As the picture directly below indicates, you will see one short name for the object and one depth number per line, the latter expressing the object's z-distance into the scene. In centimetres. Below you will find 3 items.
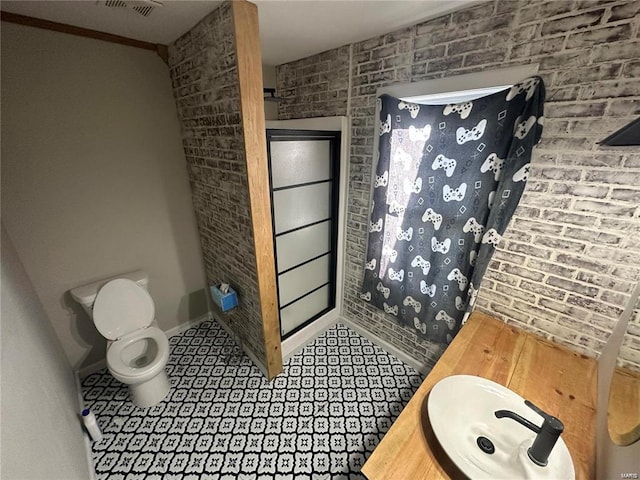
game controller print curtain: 128
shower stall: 185
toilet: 172
